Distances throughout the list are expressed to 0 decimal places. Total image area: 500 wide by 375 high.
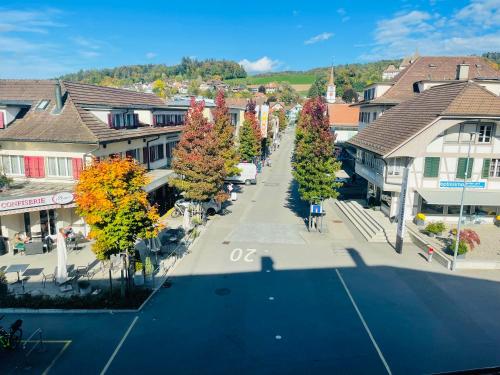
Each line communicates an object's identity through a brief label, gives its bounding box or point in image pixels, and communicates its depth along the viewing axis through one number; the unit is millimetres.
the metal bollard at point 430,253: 21625
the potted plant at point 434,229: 24625
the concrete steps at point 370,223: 25359
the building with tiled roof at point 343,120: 67062
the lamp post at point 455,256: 20453
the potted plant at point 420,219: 26828
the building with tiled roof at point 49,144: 21844
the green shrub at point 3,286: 16203
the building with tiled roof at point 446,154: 25422
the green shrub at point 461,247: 20938
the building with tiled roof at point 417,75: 39375
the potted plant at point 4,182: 21406
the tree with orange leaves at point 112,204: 14750
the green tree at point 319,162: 26359
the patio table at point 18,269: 17078
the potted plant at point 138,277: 17656
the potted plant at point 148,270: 18109
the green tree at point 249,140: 49219
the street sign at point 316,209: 26278
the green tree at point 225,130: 35094
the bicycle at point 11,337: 12234
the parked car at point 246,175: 44656
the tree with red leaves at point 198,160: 26094
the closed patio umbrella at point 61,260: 16906
